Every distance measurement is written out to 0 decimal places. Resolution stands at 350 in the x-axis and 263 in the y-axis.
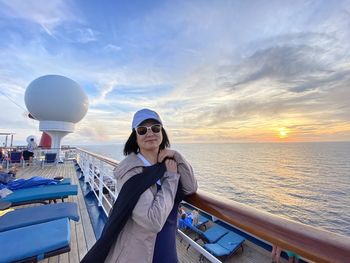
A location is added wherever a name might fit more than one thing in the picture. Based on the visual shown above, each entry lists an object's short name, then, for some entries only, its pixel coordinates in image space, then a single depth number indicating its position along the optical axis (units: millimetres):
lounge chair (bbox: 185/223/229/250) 7629
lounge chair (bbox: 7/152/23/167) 7527
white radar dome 9469
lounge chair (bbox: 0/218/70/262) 1400
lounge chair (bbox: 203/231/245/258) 6582
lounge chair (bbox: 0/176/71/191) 3168
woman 689
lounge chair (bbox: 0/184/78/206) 2658
